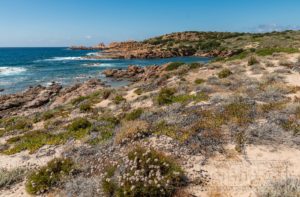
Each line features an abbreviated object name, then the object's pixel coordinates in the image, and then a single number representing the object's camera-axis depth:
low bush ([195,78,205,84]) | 17.32
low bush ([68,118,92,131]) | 11.40
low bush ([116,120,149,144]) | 8.88
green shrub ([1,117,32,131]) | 14.10
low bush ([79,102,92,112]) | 15.77
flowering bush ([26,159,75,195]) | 6.45
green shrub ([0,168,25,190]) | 7.01
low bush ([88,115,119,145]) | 9.66
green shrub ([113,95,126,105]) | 16.69
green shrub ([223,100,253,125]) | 9.40
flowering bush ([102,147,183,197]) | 5.50
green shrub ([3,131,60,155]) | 10.16
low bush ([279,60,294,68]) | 19.72
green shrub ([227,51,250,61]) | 27.08
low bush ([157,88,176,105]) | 13.56
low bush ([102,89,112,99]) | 18.84
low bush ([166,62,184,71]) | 32.47
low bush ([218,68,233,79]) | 18.20
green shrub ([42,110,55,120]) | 15.35
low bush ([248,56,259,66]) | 21.42
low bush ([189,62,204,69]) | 27.59
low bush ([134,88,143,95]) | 18.05
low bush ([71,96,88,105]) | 19.76
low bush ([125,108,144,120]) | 11.44
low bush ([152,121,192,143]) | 8.50
